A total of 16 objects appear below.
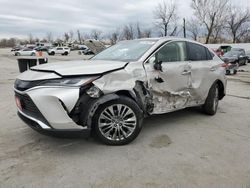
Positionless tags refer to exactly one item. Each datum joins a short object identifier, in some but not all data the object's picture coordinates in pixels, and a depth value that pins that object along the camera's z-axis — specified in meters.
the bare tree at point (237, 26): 37.82
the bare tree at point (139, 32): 49.84
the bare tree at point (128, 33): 52.31
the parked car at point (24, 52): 30.93
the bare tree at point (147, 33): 48.14
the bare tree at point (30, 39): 91.49
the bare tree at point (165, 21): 39.48
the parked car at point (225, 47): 23.62
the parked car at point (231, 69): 10.92
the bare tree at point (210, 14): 34.92
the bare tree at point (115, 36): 57.28
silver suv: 2.43
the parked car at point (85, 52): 35.31
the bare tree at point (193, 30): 39.48
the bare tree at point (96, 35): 72.00
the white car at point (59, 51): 35.51
